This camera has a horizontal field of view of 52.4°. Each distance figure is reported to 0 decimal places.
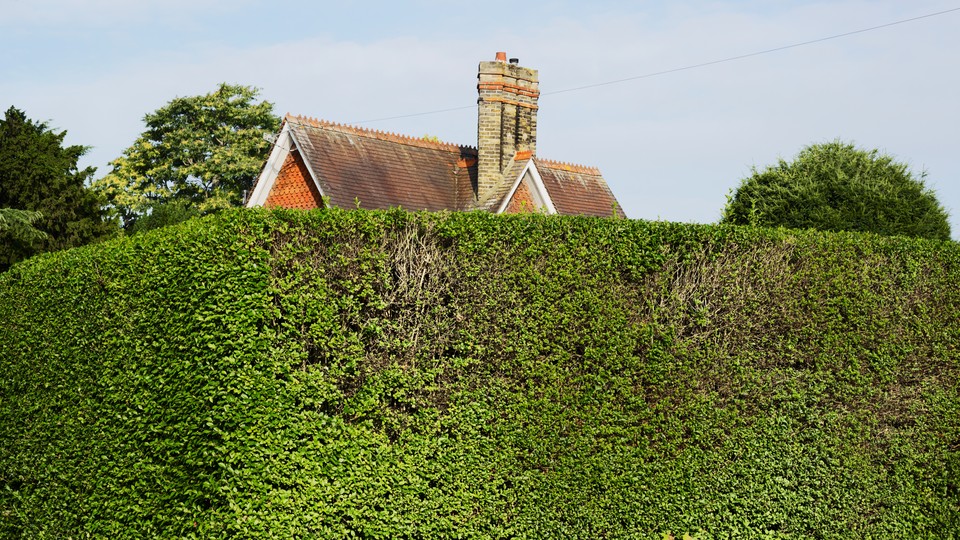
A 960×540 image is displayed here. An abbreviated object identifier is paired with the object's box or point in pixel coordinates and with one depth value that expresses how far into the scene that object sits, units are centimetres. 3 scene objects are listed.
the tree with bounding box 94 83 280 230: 4912
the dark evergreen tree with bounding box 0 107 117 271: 3303
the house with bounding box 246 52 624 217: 2334
